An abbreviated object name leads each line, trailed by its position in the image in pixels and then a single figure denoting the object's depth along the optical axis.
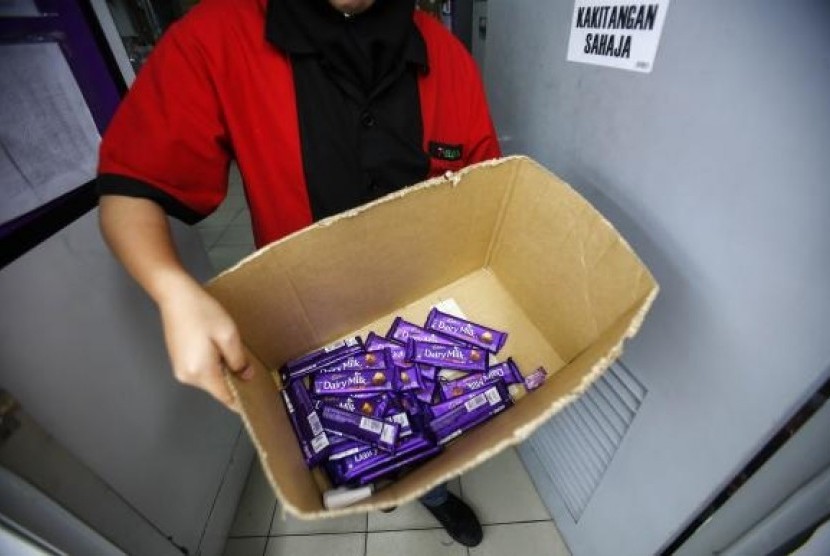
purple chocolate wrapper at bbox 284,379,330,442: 0.64
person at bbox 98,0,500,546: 0.48
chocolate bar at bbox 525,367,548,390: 0.71
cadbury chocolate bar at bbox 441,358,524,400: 0.71
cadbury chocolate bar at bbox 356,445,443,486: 0.59
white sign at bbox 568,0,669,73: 0.51
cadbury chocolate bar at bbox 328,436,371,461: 0.61
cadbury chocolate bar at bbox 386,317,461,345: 0.79
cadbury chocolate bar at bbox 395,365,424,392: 0.73
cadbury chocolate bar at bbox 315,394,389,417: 0.69
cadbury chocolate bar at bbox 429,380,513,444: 0.65
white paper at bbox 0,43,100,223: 0.60
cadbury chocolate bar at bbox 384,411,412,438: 0.65
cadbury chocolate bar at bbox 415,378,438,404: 0.72
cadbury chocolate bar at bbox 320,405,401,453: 0.62
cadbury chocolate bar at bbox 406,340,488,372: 0.75
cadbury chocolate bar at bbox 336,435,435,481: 0.60
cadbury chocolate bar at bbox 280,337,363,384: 0.73
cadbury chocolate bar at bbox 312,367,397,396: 0.71
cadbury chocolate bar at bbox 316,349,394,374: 0.74
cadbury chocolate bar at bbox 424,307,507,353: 0.79
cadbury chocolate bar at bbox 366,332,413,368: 0.77
